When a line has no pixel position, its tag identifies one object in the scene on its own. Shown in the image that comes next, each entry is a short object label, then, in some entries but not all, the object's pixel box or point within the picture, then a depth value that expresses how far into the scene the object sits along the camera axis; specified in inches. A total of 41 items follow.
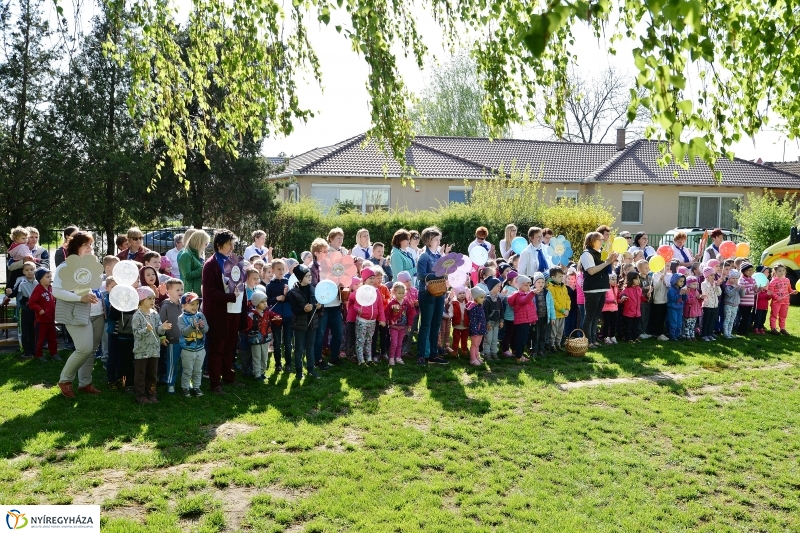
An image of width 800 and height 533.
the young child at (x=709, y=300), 438.6
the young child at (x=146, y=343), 260.5
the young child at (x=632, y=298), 420.2
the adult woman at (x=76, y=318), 255.1
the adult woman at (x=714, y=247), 478.9
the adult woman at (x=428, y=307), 333.1
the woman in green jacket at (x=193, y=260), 284.4
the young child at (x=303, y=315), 305.3
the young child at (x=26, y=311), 340.8
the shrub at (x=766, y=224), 726.9
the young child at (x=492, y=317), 358.9
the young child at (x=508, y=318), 368.5
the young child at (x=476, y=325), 351.9
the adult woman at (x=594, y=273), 389.4
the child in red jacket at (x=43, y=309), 330.3
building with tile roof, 1019.9
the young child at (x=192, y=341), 268.4
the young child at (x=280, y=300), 310.2
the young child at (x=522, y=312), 363.6
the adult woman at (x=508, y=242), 454.3
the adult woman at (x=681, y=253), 451.3
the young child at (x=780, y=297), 474.9
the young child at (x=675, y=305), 429.4
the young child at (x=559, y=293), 374.6
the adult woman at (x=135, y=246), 346.0
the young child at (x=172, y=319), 270.4
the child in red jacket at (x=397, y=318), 341.7
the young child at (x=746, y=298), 461.1
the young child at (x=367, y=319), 338.3
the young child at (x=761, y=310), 472.4
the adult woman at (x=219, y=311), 269.7
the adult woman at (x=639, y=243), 445.4
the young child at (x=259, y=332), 303.6
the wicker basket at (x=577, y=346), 374.3
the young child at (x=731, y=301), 451.2
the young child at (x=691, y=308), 433.4
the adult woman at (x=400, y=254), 366.6
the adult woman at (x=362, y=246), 390.9
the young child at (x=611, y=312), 416.5
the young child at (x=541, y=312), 370.0
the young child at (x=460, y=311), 360.9
